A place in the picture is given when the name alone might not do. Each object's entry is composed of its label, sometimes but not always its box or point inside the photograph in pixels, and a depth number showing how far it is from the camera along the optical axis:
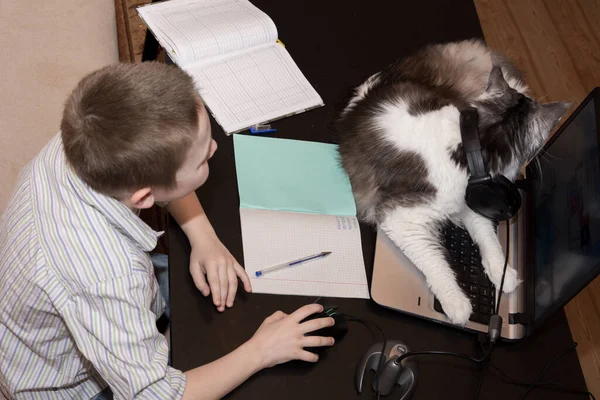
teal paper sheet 1.24
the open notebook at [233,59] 1.35
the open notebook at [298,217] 1.14
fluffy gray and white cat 1.23
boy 0.87
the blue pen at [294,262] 1.13
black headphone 1.17
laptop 1.01
